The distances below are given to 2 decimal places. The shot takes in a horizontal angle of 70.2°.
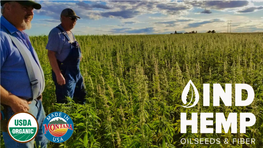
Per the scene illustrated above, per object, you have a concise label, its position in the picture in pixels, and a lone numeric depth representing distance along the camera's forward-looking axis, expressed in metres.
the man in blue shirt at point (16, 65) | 1.88
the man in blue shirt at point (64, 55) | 3.62
